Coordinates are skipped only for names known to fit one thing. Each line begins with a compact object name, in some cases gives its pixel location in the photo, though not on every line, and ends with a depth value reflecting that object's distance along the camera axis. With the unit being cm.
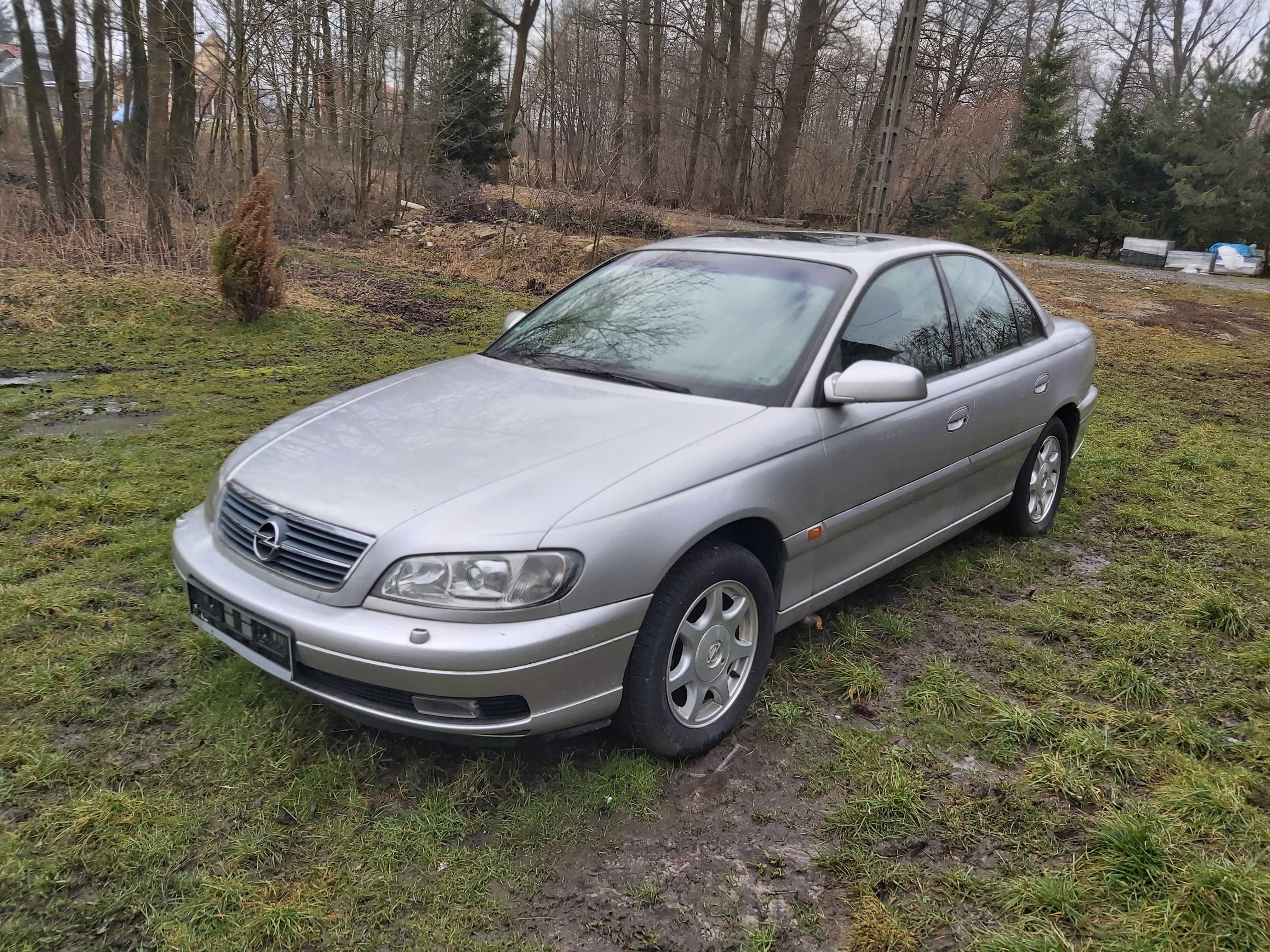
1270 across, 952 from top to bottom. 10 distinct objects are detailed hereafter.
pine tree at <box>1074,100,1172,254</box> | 2220
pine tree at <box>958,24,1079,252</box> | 2292
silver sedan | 226
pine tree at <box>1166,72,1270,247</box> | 2014
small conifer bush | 838
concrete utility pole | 946
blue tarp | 1989
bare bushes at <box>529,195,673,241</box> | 1595
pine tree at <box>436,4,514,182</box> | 2145
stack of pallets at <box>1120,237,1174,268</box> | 2027
